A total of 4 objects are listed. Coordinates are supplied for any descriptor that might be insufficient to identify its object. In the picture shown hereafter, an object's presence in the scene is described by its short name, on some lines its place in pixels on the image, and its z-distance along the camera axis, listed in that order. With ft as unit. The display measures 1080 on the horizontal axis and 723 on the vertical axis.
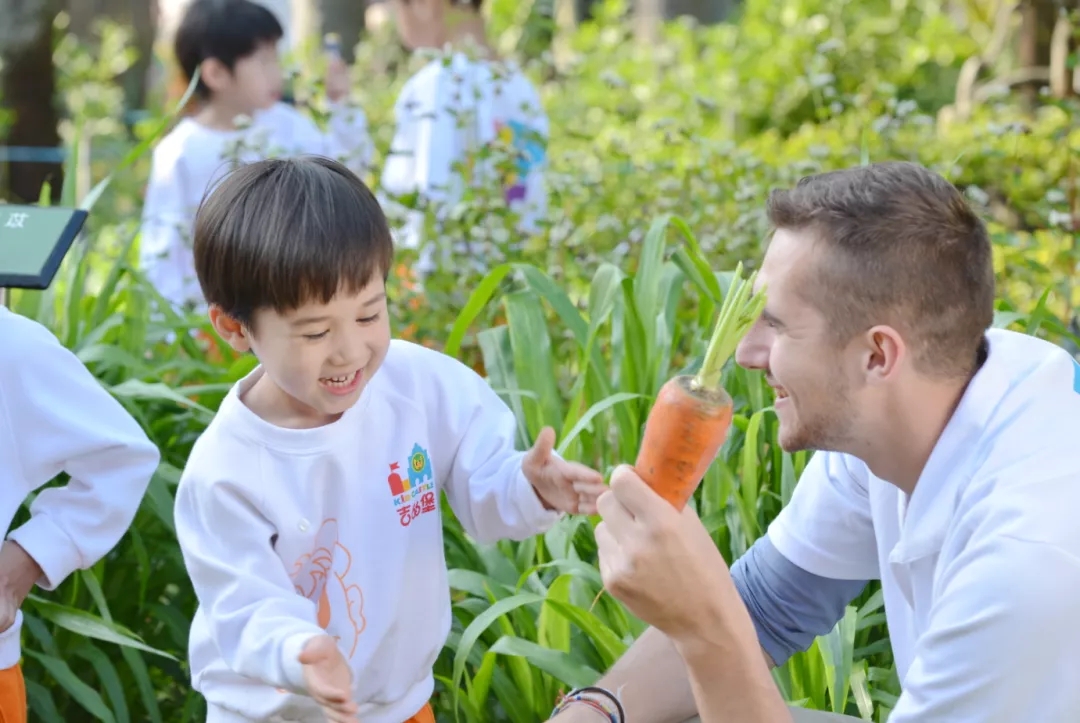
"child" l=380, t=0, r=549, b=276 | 14.21
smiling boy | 6.67
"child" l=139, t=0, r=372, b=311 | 15.25
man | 5.89
